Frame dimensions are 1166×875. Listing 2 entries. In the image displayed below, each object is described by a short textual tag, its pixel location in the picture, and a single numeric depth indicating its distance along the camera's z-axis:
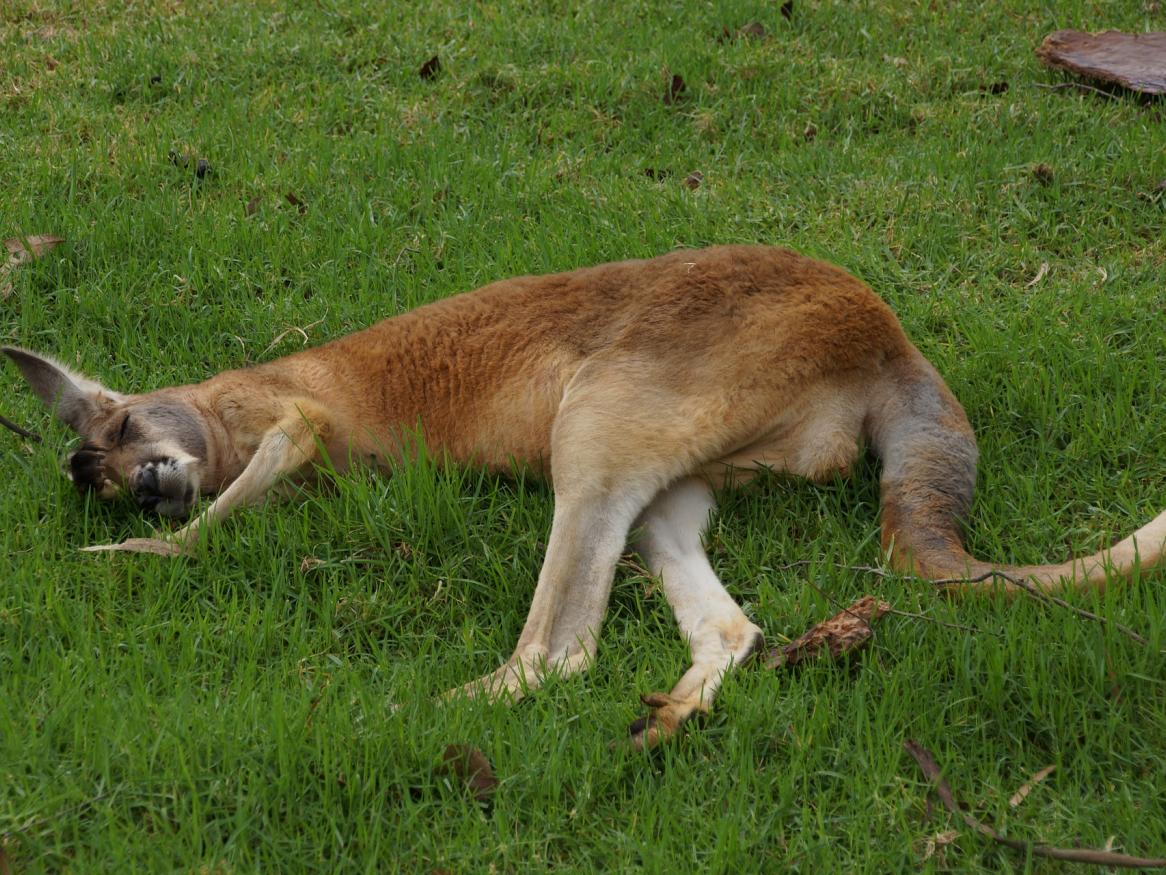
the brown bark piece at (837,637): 7.15
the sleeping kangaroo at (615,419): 7.87
